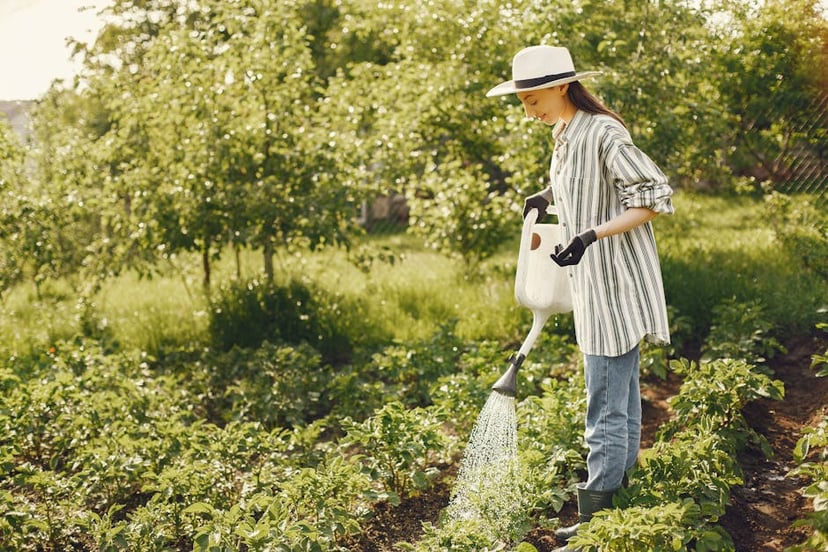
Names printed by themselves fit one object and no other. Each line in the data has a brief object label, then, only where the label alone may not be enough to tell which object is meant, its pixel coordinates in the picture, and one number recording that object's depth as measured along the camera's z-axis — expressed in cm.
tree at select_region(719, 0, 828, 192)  602
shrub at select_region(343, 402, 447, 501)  363
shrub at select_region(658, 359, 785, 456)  366
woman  288
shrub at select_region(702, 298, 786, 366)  455
